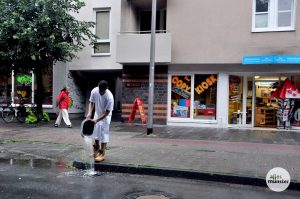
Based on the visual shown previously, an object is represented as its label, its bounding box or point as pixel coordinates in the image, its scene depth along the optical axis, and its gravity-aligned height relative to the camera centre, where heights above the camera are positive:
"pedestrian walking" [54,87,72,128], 15.47 -0.35
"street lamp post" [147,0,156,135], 12.77 +0.91
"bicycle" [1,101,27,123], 17.25 -0.79
